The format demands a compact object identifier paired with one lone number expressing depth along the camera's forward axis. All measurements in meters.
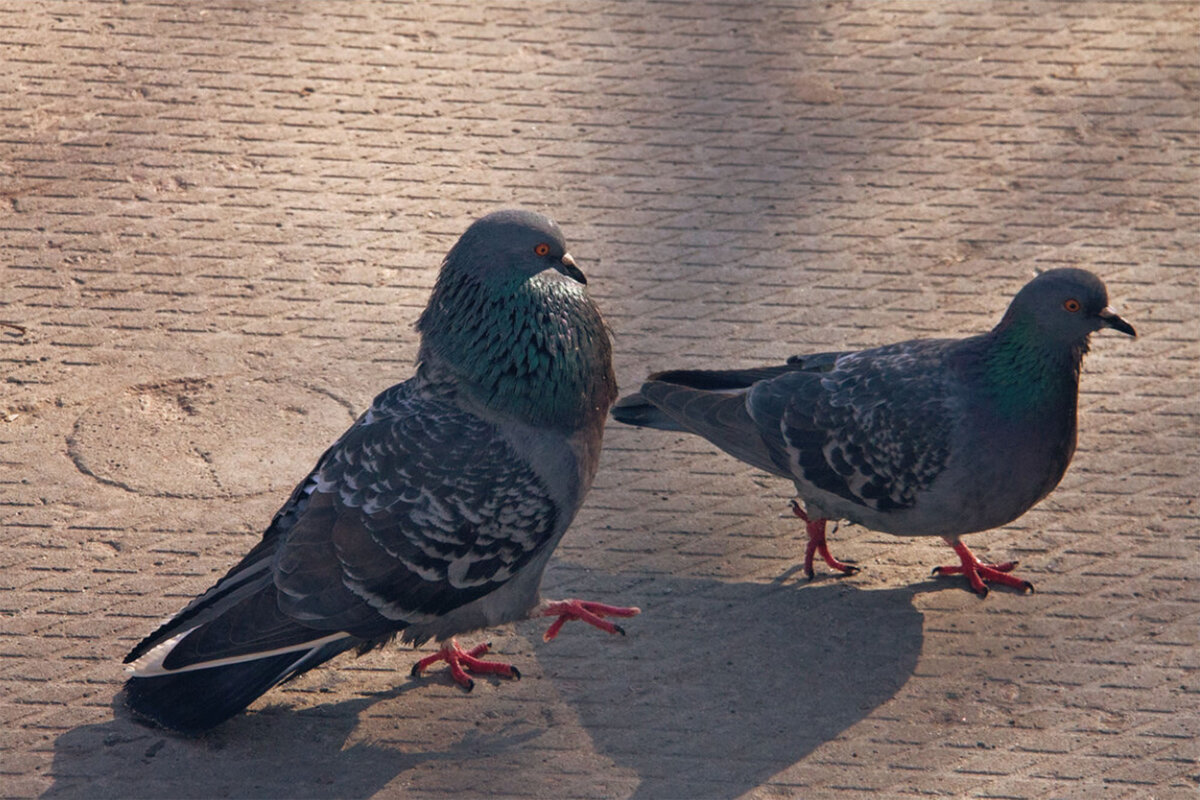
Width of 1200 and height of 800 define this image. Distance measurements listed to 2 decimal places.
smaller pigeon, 8.86
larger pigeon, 8.02
